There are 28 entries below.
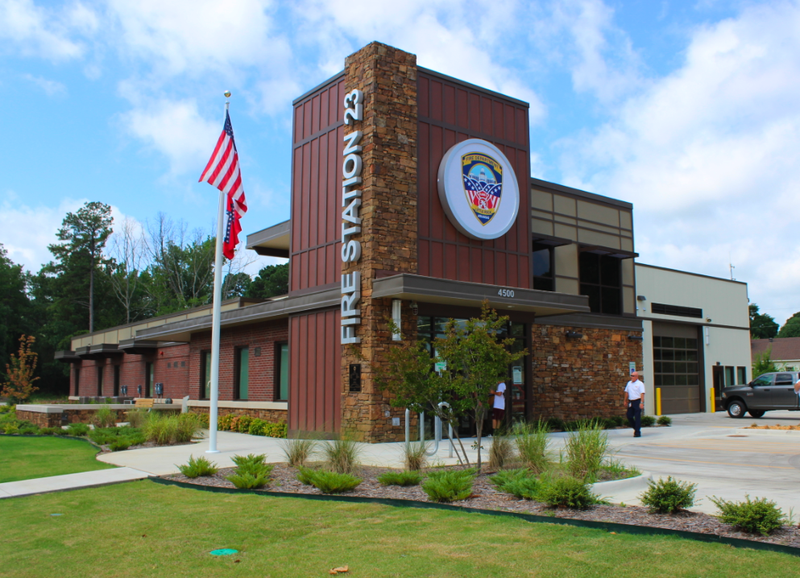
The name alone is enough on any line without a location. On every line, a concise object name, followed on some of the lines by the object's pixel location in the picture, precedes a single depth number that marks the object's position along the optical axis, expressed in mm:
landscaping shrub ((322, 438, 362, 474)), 10250
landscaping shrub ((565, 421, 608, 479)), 8844
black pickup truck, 24609
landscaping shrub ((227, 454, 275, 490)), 9258
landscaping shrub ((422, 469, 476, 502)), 8078
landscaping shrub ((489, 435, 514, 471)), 10570
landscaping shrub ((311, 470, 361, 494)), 8766
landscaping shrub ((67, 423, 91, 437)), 19553
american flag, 15133
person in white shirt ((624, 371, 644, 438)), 17484
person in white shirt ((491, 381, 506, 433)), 16656
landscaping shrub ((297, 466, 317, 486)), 9445
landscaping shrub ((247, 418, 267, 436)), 20473
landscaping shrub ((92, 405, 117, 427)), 21359
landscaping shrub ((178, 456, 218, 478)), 10359
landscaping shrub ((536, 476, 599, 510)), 7418
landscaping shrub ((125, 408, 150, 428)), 20297
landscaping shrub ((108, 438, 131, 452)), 15289
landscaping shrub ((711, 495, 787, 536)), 6016
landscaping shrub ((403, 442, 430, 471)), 10383
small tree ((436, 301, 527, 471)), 10062
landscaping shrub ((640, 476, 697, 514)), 7008
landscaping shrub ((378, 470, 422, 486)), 9297
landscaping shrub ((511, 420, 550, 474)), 9758
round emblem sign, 18156
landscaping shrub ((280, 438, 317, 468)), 11391
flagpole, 14602
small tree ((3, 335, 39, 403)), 37344
